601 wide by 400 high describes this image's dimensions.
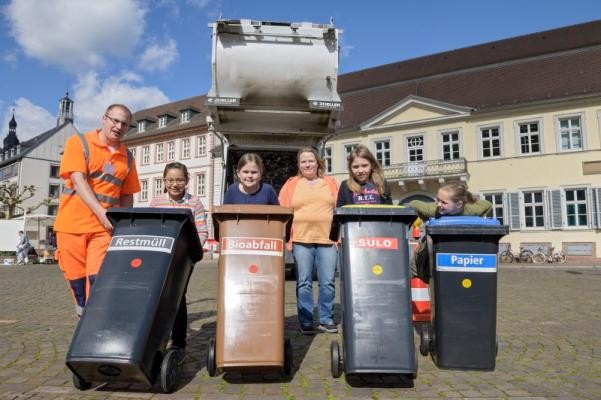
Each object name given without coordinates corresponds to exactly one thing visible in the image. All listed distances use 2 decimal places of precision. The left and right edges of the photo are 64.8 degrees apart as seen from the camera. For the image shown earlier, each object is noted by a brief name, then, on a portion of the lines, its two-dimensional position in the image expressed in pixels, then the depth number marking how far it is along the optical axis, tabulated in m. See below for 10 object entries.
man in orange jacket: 3.37
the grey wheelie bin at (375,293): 3.04
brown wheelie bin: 3.02
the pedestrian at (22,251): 21.92
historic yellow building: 22.47
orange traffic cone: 5.21
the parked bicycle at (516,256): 22.29
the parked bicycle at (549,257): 21.62
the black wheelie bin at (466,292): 3.46
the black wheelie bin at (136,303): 2.70
